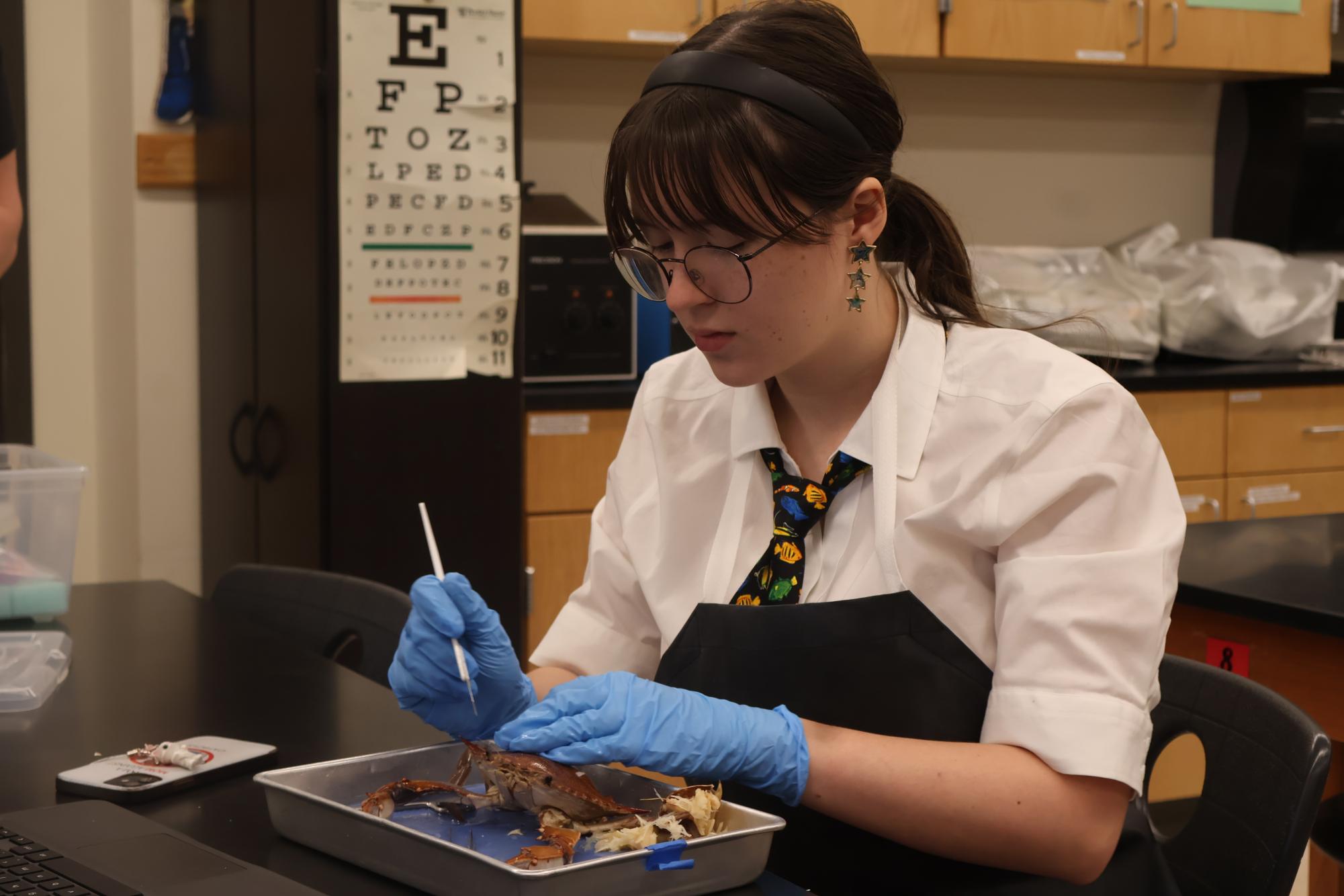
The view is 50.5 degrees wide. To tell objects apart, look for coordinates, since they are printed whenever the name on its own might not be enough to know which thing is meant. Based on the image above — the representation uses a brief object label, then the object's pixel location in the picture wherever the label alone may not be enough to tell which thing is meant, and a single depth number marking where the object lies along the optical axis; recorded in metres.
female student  1.00
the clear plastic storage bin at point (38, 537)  1.52
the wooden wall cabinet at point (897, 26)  3.09
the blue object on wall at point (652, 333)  2.83
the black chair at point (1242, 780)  1.03
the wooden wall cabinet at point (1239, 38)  3.36
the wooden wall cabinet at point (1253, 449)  3.12
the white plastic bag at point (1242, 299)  3.26
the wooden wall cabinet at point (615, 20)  2.89
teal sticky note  3.39
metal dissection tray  0.77
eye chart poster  2.31
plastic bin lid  1.22
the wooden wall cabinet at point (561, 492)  2.73
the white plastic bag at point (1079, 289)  3.19
